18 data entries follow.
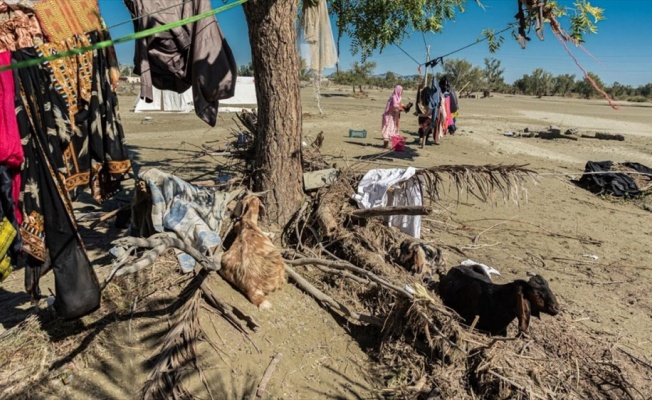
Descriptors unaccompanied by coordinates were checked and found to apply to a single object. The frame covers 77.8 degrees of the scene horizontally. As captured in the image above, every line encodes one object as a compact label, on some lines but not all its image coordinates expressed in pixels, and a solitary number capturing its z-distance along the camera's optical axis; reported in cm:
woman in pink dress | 1089
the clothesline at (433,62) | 912
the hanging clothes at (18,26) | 235
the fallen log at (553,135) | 1363
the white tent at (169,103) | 1843
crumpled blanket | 332
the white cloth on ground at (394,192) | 422
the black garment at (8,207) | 229
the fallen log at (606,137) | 1334
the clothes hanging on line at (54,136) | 239
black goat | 276
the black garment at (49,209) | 241
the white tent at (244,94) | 2172
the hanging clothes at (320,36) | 744
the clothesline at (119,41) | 137
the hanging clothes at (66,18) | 252
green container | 1258
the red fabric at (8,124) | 220
